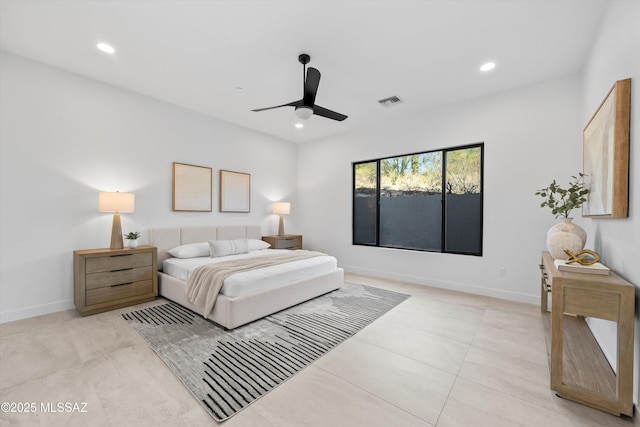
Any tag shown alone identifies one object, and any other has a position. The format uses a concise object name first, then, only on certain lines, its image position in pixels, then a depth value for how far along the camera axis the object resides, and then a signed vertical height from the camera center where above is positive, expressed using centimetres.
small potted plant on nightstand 348 -36
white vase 218 -20
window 404 +24
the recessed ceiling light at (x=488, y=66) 301 +175
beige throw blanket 279 -74
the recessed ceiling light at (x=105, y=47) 272 +173
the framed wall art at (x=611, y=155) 174 +47
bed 275 -87
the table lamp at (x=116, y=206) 325 +7
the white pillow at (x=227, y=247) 404 -55
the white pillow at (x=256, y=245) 465 -58
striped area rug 181 -121
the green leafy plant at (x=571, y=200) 236 +15
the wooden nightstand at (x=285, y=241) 542 -59
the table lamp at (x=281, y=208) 554 +11
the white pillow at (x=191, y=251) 390 -58
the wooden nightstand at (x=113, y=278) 302 -82
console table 152 -75
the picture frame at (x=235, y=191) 487 +42
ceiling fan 250 +122
